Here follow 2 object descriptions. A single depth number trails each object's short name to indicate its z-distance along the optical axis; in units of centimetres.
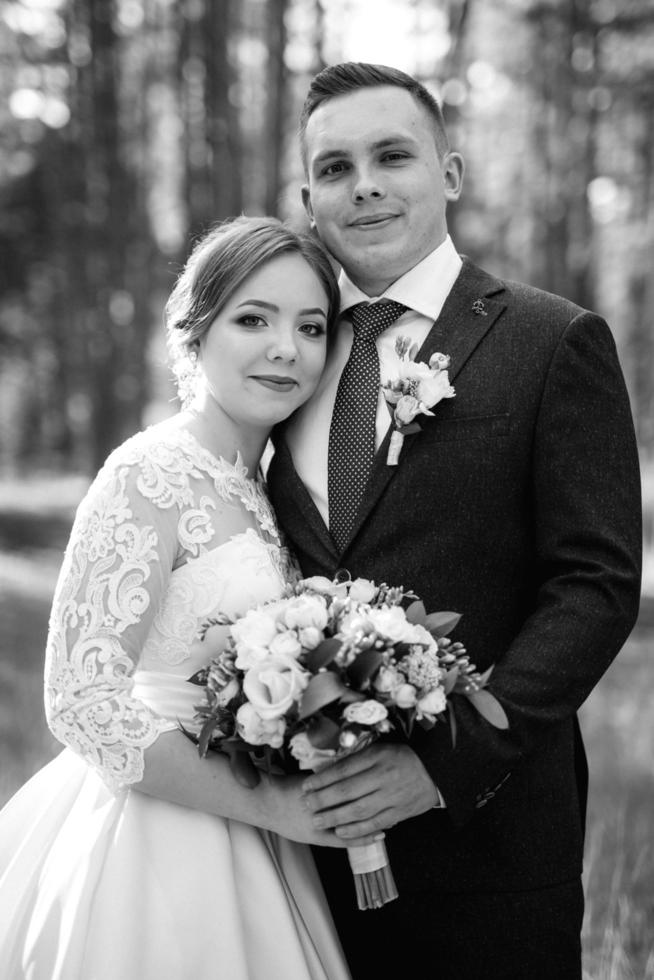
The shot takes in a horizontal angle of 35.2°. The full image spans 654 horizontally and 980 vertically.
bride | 256
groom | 256
